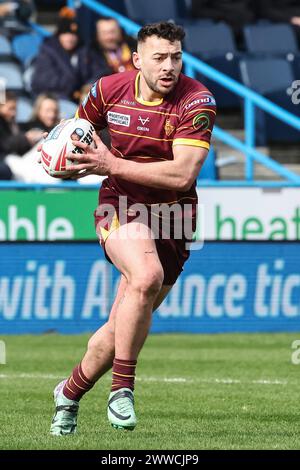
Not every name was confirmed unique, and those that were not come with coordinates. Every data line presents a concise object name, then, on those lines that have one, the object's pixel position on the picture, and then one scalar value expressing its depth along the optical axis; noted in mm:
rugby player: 6695
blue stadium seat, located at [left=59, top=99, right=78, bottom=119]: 14602
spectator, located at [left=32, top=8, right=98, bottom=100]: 14969
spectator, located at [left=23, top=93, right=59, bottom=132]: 13375
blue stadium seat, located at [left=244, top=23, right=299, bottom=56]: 17406
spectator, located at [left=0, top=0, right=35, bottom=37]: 16734
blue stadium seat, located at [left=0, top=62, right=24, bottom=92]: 15750
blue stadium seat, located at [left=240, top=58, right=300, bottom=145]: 15851
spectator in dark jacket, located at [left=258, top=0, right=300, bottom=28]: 18156
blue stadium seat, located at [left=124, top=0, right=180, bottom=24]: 16766
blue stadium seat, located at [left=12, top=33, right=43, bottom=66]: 16672
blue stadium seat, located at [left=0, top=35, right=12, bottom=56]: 16344
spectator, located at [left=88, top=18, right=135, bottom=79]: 15078
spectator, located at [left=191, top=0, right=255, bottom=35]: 17781
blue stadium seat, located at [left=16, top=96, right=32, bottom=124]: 15453
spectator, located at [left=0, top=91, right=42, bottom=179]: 13117
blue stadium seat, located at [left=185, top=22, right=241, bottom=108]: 16312
